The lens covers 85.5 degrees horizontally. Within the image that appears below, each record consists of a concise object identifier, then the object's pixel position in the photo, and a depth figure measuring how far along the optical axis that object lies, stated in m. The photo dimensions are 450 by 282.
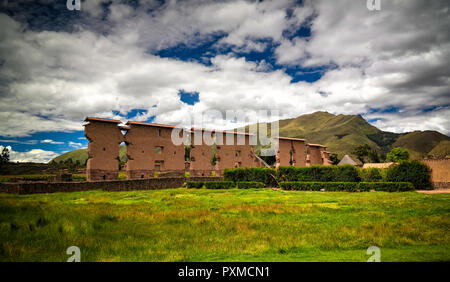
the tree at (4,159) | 69.34
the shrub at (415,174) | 30.53
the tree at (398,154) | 81.50
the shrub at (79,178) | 40.98
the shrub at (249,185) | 36.38
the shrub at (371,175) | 33.16
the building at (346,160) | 62.10
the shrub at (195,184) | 36.50
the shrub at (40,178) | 39.51
